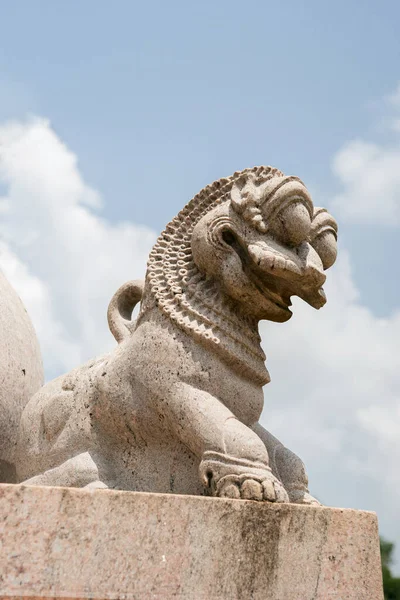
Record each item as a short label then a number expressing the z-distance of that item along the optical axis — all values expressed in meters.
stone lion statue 4.16
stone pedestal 3.39
